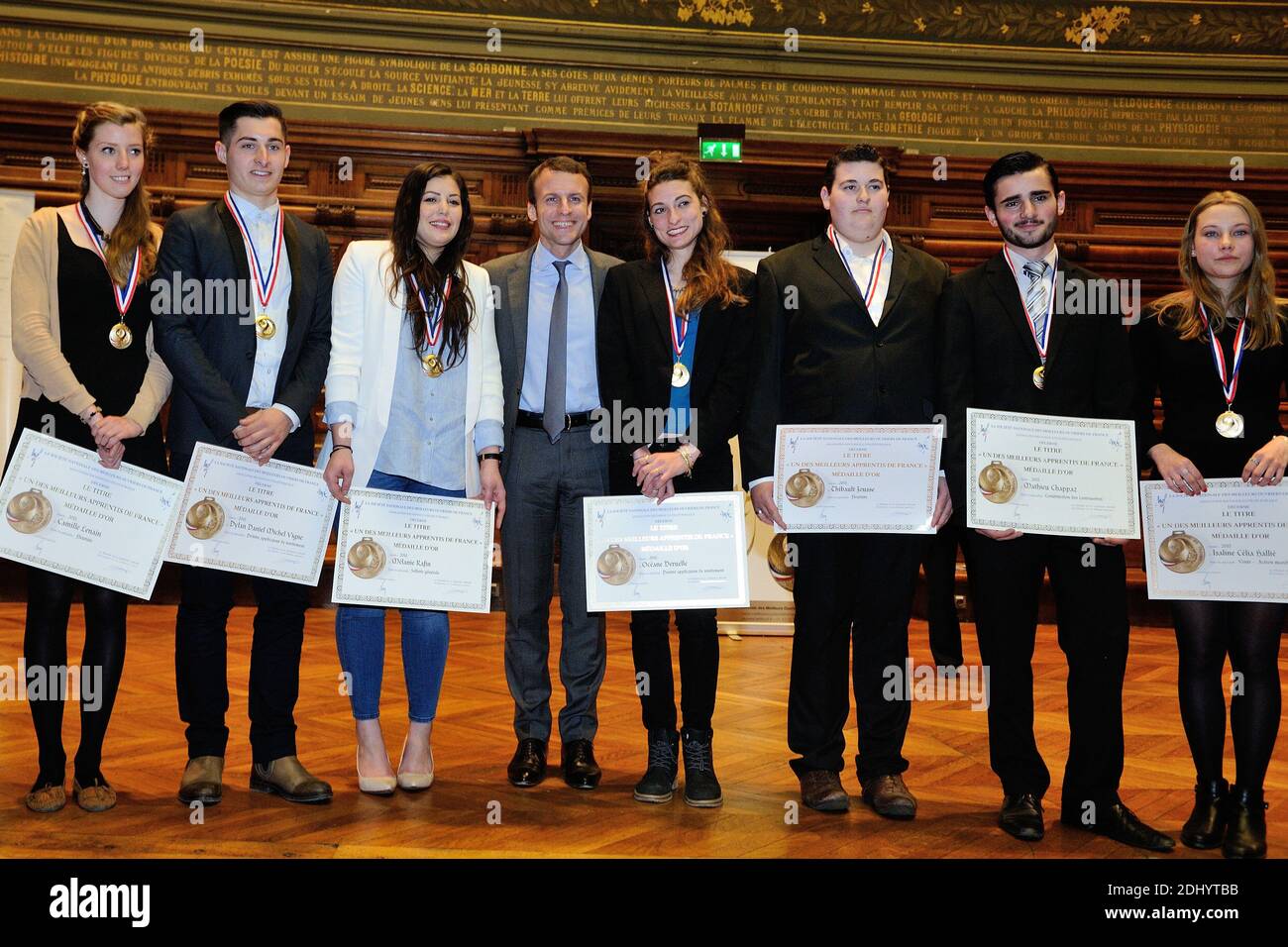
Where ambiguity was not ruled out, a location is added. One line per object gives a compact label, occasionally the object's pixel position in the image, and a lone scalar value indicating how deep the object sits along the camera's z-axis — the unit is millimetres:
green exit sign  7461
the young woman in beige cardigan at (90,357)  2688
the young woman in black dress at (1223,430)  2664
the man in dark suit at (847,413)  2896
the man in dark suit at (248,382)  2760
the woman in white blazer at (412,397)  2902
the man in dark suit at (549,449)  3105
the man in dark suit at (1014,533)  2756
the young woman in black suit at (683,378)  2924
